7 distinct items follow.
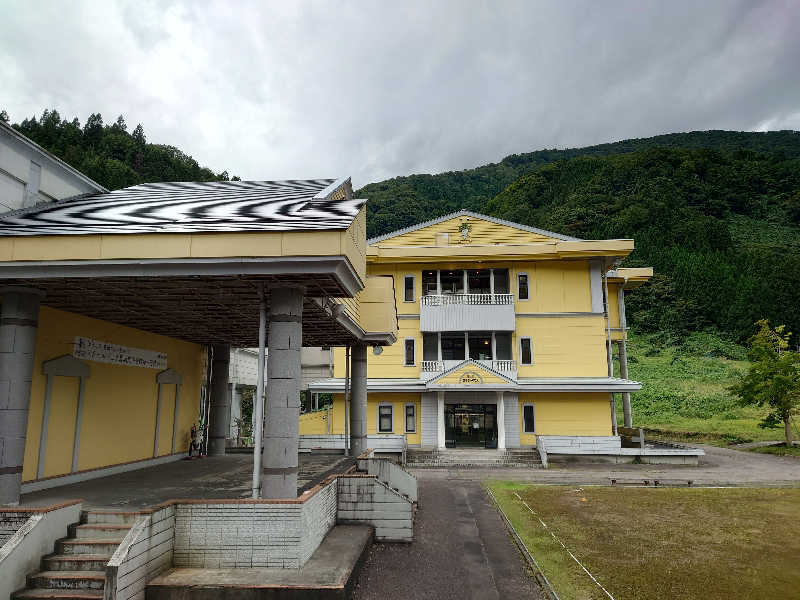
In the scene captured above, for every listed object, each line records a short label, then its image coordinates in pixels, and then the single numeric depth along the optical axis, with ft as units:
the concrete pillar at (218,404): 62.49
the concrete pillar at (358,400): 56.70
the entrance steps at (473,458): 84.02
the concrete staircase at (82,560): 23.72
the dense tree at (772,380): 94.73
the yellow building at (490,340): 92.73
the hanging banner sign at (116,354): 42.55
